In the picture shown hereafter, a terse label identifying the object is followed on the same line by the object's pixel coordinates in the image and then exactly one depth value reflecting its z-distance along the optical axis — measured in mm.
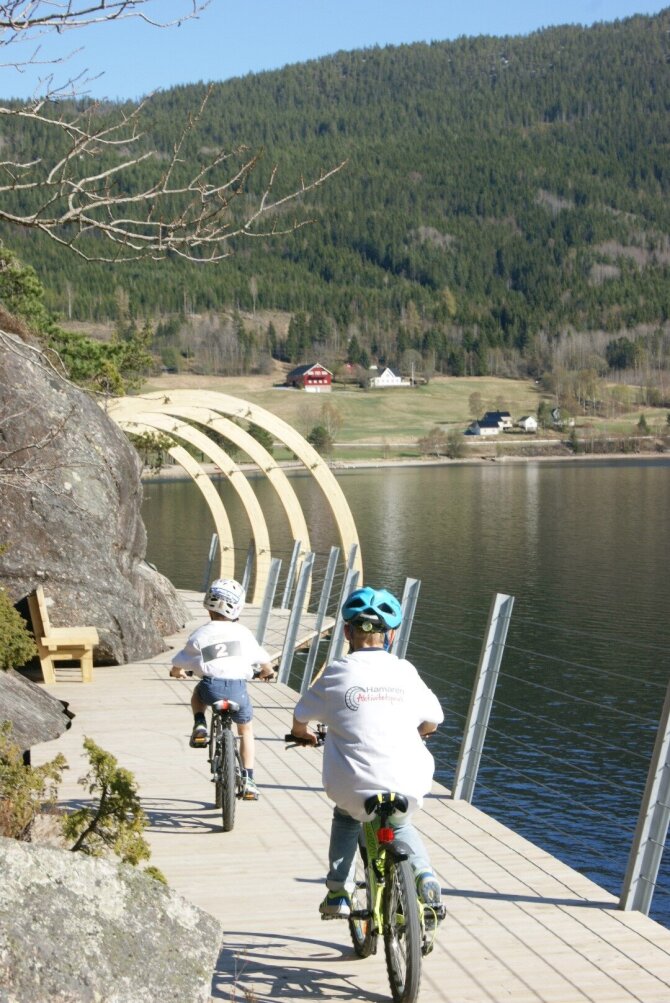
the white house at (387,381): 154250
